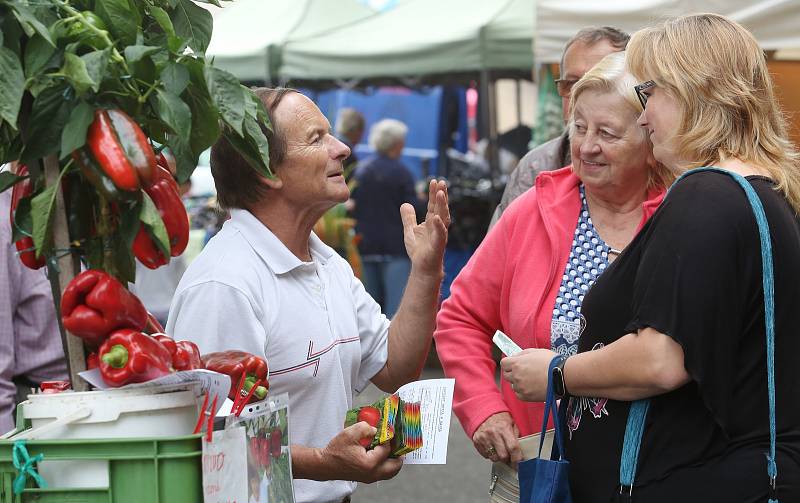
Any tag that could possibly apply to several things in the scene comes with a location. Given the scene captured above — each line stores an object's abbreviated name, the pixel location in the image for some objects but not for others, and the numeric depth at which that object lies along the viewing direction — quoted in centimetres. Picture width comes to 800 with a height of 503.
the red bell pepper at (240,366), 310
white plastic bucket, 285
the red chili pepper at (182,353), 298
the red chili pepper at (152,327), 307
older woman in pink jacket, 377
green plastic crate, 284
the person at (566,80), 444
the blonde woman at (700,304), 320
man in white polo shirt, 344
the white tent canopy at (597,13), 724
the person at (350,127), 1174
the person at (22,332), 401
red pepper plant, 288
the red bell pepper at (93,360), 294
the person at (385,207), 1083
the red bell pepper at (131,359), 288
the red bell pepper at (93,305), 291
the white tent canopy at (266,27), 1196
